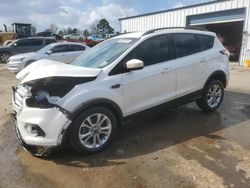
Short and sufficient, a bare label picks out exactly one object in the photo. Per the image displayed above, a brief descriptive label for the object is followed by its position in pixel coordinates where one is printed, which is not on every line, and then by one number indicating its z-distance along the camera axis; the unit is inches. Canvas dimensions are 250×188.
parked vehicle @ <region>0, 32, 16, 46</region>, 784.5
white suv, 108.1
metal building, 466.1
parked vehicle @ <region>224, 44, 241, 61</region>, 576.5
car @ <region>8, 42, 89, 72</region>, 366.4
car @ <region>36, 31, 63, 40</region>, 911.6
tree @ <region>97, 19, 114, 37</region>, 2230.8
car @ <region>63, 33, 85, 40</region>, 1040.6
